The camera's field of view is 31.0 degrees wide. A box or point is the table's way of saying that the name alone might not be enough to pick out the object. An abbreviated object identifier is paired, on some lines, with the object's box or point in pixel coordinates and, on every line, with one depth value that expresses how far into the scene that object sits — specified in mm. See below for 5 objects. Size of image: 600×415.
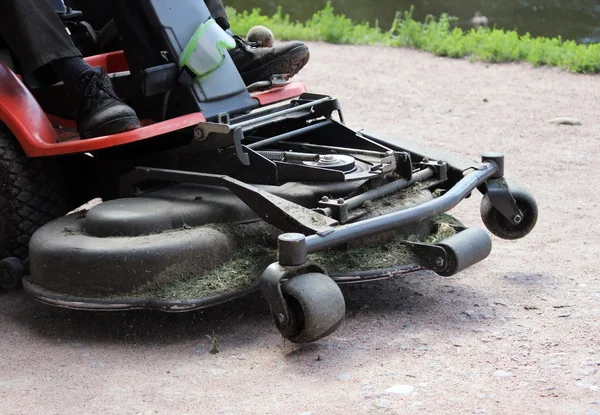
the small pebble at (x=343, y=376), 3113
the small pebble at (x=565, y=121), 6406
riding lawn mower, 3393
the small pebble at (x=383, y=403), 2923
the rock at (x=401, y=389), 3000
